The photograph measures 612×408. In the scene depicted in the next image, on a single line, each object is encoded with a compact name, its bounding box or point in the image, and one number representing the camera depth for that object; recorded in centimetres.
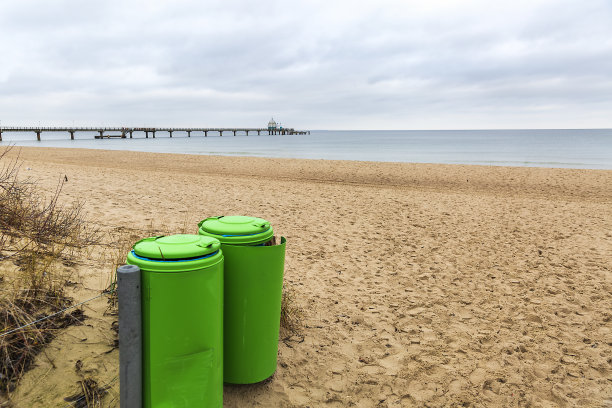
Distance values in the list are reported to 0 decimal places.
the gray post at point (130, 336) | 168
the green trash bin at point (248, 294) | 224
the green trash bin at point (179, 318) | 174
